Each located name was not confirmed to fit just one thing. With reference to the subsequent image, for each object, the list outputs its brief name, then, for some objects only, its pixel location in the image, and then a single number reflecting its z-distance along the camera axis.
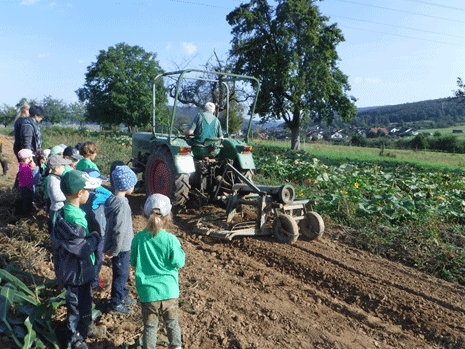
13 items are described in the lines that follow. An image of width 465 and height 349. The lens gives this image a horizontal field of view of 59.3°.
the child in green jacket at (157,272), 2.90
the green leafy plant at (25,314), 2.94
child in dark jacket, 2.96
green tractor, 6.40
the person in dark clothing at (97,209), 3.57
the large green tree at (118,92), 40.44
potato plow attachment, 5.49
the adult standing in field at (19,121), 6.19
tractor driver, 6.61
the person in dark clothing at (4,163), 9.64
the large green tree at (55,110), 60.97
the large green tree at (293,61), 26.14
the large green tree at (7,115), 68.25
